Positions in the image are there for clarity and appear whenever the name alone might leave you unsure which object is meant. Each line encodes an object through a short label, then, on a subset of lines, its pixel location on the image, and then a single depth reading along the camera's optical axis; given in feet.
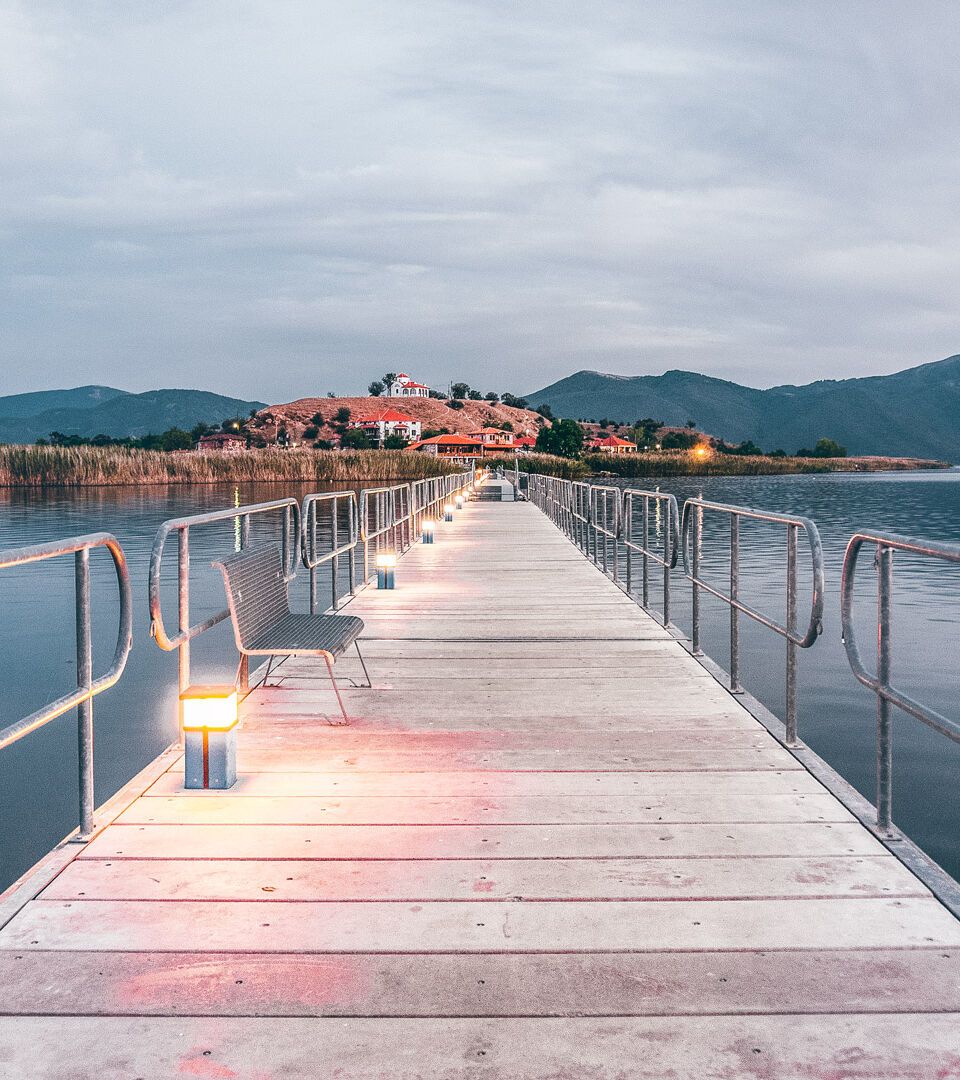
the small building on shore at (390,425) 588.91
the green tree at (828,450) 586.04
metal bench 15.42
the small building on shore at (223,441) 528.63
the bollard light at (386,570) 34.96
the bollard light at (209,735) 12.52
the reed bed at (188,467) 161.17
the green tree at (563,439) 422.82
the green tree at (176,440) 481.05
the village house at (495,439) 500.33
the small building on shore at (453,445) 494.59
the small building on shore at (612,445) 528.63
